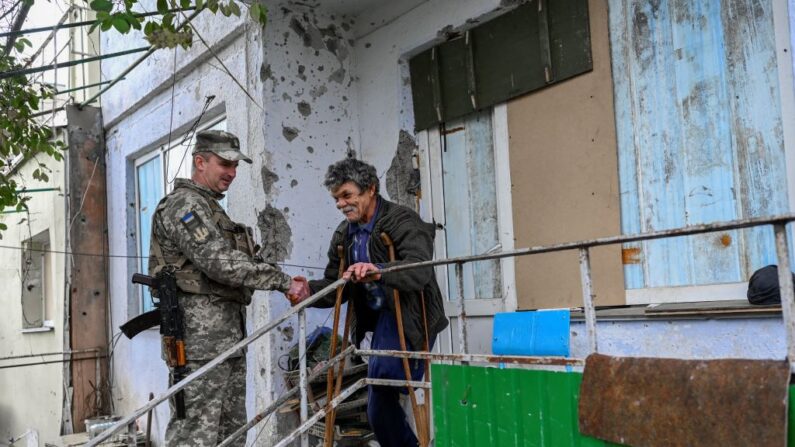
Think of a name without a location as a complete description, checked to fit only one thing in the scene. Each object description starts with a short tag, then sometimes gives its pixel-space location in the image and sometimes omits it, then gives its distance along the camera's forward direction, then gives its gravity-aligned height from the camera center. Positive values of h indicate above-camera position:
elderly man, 3.58 -0.07
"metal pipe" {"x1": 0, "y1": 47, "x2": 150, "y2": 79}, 4.09 +1.32
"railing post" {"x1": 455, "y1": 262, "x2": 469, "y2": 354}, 3.04 -0.21
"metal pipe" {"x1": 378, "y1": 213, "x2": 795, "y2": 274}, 1.97 +0.08
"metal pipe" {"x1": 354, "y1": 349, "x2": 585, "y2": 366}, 2.57 -0.36
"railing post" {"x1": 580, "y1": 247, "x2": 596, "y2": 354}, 2.44 -0.11
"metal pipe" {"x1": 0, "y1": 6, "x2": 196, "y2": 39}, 3.85 +1.46
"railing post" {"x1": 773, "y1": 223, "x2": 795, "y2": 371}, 1.97 -0.08
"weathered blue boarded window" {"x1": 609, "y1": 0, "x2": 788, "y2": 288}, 3.12 +0.60
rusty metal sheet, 1.97 -0.44
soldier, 3.60 +0.02
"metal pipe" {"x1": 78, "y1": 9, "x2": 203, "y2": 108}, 6.88 +2.16
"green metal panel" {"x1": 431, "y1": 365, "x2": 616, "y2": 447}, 2.58 -0.56
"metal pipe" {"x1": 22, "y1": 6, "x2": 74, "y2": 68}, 4.01 +2.43
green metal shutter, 3.92 +1.27
